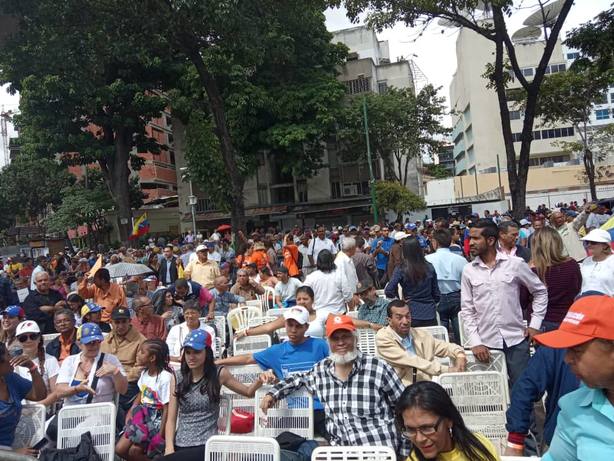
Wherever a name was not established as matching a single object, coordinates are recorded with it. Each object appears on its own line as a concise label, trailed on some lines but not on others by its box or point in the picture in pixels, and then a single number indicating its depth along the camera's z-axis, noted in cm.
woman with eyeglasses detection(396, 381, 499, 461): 237
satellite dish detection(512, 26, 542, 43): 4304
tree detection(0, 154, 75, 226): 4050
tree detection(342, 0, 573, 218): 1264
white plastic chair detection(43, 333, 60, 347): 654
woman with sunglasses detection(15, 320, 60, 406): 495
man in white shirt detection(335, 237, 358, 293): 701
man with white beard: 337
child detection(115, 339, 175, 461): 413
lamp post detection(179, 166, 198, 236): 2404
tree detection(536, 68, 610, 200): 2427
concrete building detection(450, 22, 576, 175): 4903
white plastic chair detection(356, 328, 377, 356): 567
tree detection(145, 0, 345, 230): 2952
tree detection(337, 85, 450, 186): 3139
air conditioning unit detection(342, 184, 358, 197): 3656
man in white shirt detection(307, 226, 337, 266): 1330
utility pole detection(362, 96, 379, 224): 2566
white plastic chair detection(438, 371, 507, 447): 370
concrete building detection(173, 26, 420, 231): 3625
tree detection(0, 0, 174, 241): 1106
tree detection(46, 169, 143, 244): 3056
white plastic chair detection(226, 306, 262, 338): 768
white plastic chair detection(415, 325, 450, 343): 512
